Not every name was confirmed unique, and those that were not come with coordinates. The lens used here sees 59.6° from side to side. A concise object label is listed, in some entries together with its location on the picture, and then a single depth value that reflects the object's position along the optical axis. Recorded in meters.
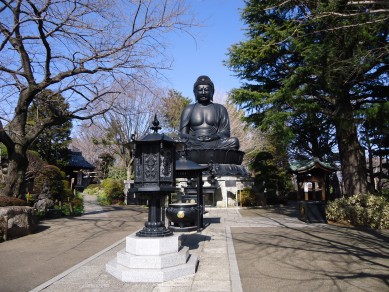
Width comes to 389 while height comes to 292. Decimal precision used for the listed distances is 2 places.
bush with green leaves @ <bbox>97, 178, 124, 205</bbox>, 23.19
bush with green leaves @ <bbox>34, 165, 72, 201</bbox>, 15.59
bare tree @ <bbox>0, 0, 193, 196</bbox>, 12.27
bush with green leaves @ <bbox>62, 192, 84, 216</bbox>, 16.08
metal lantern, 6.26
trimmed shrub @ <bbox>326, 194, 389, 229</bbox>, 11.01
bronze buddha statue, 20.08
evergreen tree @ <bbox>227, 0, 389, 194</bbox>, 10.75
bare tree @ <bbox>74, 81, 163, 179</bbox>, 27.50
